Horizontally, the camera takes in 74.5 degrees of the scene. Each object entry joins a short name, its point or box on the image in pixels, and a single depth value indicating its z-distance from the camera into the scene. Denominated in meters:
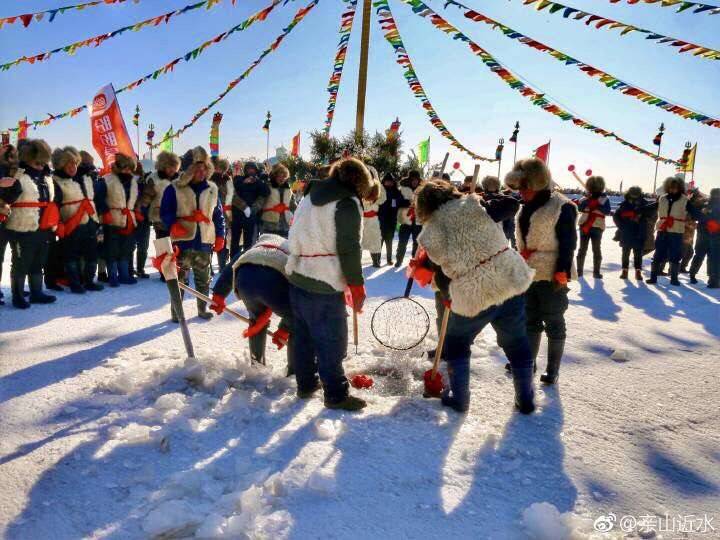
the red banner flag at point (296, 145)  27.56
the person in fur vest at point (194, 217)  5.40
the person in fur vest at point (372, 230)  8.94
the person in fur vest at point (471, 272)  3.12
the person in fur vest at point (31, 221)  5.59
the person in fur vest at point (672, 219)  8.27
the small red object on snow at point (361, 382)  3.80
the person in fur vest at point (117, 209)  6.91
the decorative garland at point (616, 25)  5.81
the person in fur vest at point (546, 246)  3.74
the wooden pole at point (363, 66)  10.64
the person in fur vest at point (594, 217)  8.25
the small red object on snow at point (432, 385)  3.64
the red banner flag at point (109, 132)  8.20
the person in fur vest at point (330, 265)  3.15
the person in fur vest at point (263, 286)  3.52
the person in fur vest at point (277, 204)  8.20
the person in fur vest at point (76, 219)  6.21
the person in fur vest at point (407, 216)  9.66
